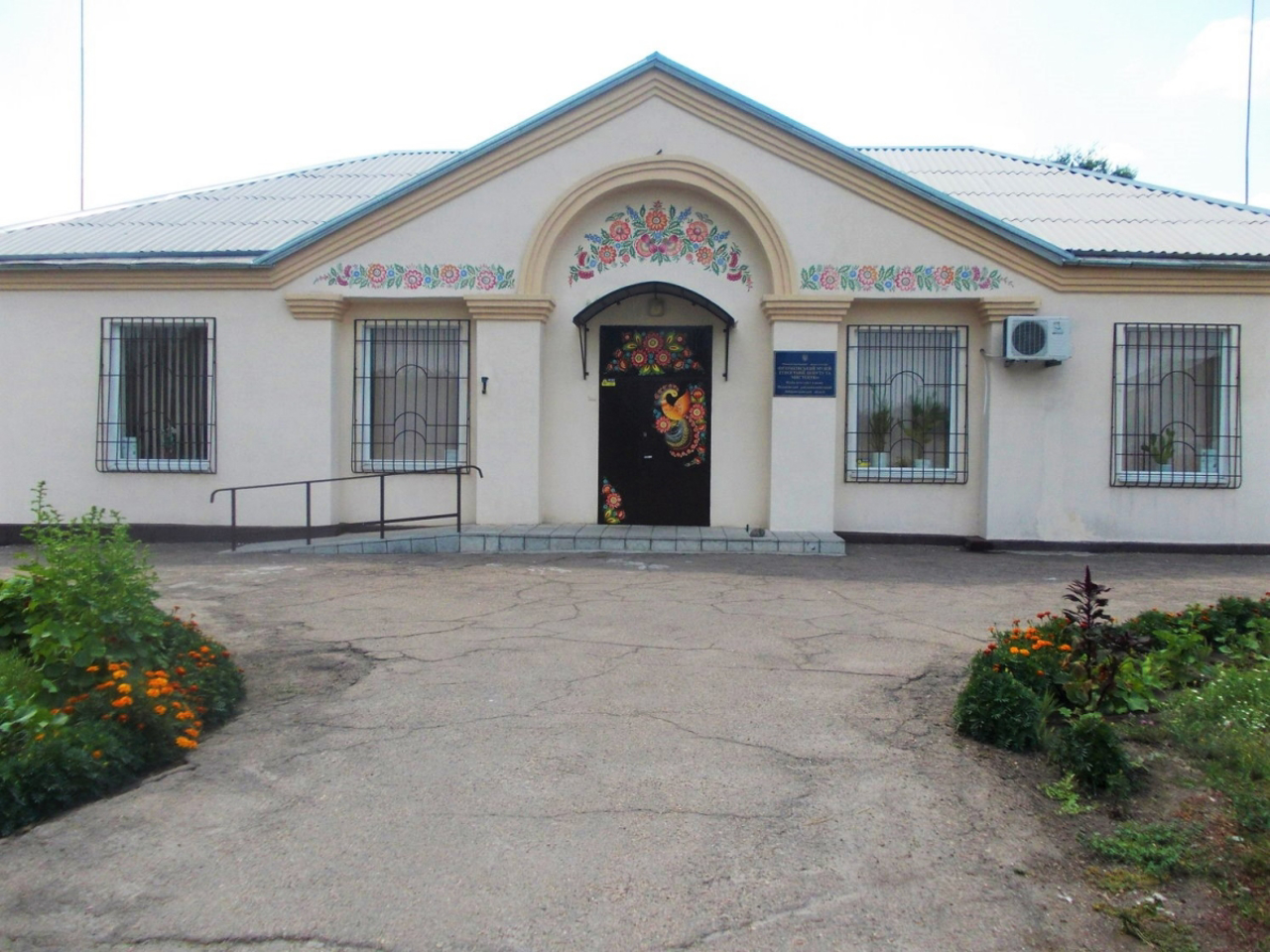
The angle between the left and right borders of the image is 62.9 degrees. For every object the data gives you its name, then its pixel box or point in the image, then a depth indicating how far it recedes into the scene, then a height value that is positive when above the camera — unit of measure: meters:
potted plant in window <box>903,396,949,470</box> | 12.71 +0.57
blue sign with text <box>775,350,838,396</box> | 12.17 +1.10
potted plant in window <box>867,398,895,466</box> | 12.74 +0.44
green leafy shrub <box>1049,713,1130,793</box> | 4.19 -1.17
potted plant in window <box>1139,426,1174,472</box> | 12.36 +0.22
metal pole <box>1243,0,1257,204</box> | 22.26 +7.39
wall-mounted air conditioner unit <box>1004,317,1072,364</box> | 11.80 +1.50
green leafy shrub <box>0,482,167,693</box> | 4.74 -0.68
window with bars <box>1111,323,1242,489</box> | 12.21 +0.79
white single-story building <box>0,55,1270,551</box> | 12.17 +1.36
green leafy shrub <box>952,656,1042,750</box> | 4.72 -1.13
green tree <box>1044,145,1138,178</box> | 33.96 +10.39
